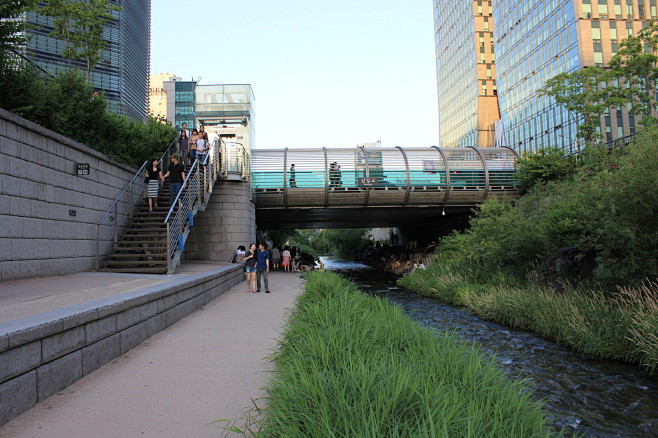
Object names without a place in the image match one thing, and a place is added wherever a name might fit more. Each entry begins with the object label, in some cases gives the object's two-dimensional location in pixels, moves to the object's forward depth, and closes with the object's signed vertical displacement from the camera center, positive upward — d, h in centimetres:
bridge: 2553 +319
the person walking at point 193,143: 1770 +372
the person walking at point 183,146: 1838 +365
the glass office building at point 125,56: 3844 +1830
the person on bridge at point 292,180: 2544 +309
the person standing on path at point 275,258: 3164 -146
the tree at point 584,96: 2677 +787
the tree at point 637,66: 2469 +896
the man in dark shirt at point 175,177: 1577 +207
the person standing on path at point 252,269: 1452 -98
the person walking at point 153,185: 1590 +185
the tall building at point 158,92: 13050 +4337
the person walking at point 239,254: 1964 -68
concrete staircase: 1247 -17
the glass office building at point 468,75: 8038 +2933
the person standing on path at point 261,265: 1452 -87
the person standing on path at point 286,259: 2853 -135
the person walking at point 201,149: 1764 +340
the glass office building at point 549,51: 5116 +2185
